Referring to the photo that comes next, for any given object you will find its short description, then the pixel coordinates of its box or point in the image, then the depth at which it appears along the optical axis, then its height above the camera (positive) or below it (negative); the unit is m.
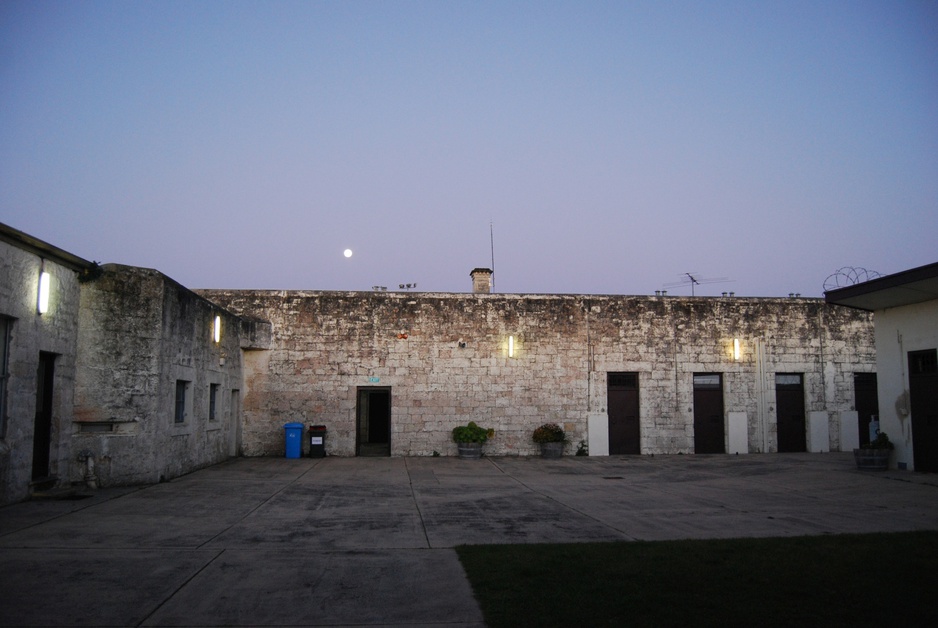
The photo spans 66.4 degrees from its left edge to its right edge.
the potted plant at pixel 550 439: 19.34 -1.62
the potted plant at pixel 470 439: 19.02 -1.62
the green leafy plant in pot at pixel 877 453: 14.72 -1.51
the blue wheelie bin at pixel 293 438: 18.77 -1.57
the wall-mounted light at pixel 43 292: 10.92 +1.30
